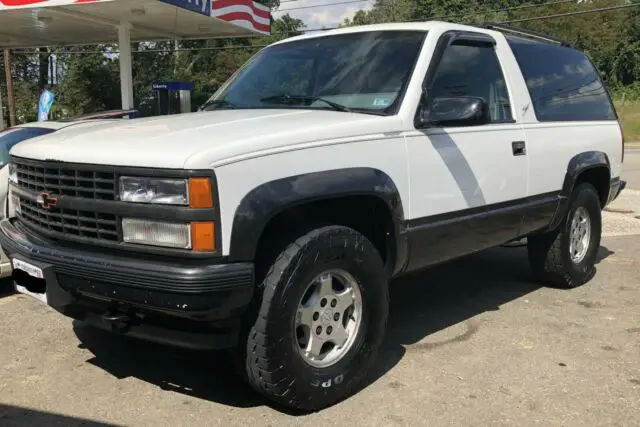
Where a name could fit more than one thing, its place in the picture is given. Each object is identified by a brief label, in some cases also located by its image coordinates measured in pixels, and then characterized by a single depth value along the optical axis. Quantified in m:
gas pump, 18.11
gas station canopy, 13.69
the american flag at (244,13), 15.12
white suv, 2.99
